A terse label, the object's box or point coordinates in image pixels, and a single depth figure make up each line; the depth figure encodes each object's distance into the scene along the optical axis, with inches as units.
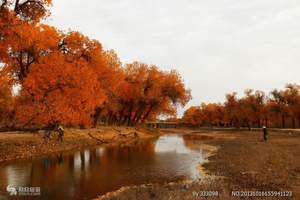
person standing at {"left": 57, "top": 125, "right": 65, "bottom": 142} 1439.2
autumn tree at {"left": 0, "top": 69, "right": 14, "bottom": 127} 1324.1
